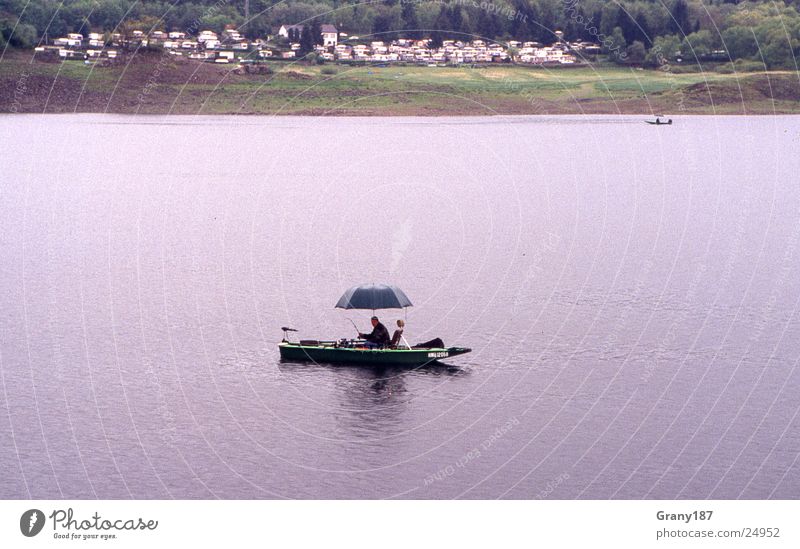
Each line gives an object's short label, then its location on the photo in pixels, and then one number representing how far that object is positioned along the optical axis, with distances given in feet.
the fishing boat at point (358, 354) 209.97
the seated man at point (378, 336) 212.02
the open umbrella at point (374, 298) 220.64
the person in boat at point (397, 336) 212.43
